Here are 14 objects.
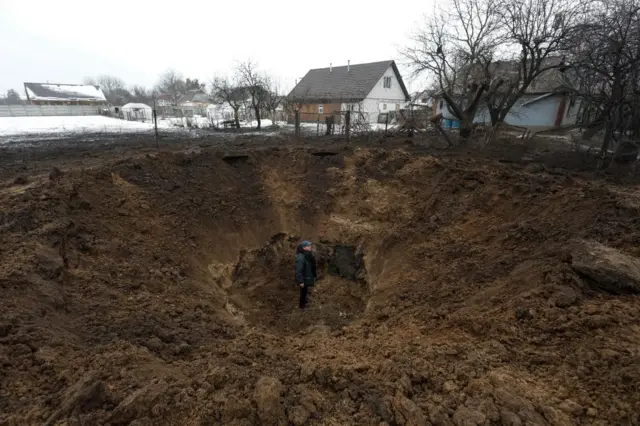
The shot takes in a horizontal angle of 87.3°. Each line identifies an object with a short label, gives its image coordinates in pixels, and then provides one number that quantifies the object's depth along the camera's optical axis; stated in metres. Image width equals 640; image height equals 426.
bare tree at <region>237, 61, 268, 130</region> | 27.20
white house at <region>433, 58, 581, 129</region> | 25.19
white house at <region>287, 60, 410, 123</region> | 33.53
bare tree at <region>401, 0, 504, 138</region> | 15.63
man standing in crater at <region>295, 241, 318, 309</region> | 7.52
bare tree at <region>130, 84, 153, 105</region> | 77.18
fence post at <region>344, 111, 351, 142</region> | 14.62
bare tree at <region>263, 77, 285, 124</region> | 30.17
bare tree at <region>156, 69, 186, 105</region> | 76.03
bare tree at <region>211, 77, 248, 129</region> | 27.53
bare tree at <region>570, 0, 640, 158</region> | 9.28
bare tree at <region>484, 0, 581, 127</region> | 13.89
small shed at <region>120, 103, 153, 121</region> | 36.69
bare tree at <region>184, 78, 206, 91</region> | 87.18
